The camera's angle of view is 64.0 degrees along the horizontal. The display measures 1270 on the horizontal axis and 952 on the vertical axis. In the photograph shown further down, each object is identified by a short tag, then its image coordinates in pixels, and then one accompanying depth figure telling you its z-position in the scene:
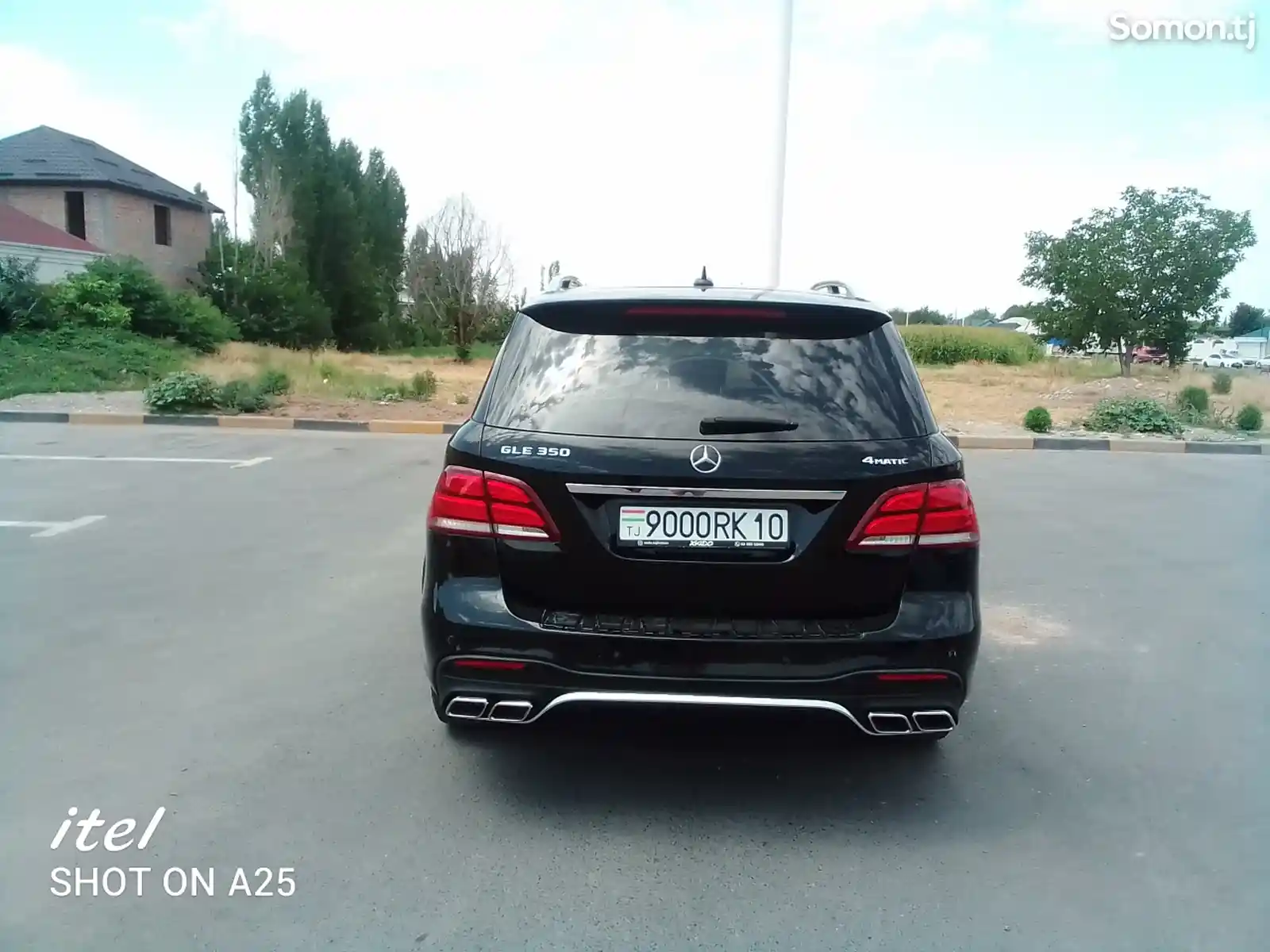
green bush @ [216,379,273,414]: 16.11
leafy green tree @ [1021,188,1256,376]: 24.92
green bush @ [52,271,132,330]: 27.48
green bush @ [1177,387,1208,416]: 17.75
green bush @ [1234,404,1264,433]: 16.44
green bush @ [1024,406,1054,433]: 15.91
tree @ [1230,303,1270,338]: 91.31
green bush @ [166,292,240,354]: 30.89
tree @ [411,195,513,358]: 48.44
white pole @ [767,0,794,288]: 16.14
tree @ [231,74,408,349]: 49.47
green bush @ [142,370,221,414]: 15.86
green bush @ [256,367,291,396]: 17.38
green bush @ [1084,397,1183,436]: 16.06
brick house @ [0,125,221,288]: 39.72
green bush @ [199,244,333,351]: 43.81
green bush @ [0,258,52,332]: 25.28
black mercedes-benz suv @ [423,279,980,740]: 2.99
